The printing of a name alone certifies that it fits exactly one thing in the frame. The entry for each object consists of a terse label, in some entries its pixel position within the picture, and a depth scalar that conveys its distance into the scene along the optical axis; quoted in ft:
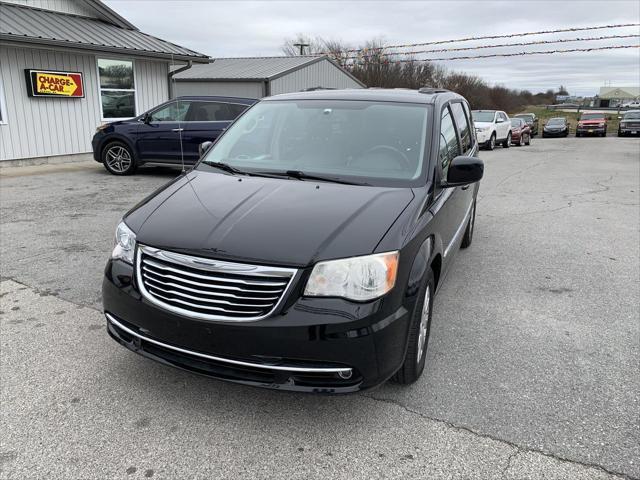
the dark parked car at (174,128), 36.22
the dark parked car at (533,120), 104.66
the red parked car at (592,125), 116.26
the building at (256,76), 77.36
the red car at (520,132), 82.58
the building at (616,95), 334.03
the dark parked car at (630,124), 110.83
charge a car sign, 40.06
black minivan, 8.24
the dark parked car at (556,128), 117.60
